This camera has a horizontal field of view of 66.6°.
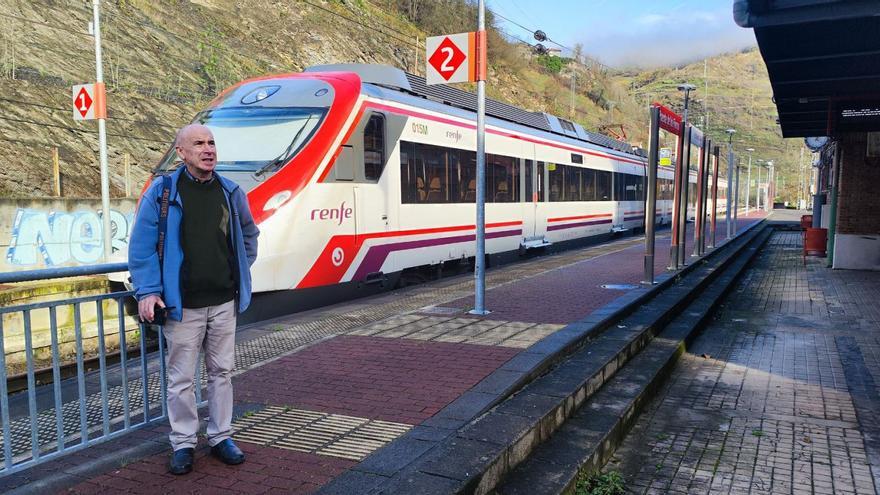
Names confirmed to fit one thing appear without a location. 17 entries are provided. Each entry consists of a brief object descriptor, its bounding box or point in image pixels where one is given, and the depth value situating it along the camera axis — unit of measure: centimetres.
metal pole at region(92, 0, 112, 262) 1216
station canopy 567
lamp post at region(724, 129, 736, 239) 2054
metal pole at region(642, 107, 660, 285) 968
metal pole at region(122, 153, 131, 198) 1585
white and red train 799
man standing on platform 327
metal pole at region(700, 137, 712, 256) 1402
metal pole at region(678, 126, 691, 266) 1167
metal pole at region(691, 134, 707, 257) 1350
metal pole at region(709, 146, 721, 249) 1634
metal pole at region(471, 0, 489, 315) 742
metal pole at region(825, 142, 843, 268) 1487
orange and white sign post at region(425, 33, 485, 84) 725
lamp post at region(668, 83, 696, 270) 1123
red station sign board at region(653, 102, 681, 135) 1036
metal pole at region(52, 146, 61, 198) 1416
